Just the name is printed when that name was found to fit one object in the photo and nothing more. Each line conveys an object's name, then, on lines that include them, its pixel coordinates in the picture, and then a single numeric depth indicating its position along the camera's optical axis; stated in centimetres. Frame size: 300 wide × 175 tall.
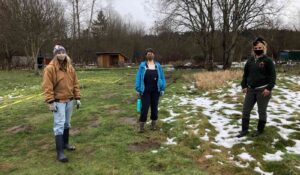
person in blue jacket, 473
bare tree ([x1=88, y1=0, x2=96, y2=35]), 3930
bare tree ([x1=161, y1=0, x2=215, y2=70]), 2053
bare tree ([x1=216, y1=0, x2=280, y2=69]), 1926
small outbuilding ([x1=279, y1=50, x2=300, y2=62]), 2895
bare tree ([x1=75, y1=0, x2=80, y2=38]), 3624
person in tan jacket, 369
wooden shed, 3749
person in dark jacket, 423
